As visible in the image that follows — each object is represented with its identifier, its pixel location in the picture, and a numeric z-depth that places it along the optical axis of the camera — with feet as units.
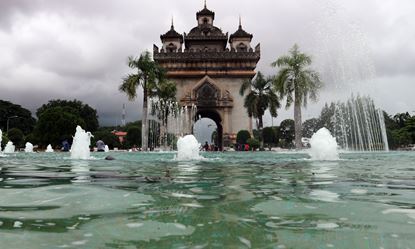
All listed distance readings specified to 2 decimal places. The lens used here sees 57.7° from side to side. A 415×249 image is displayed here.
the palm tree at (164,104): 125.58
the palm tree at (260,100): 141.08
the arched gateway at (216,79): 166.09
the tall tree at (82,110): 241.96
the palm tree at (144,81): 98.73
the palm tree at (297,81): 97.76
